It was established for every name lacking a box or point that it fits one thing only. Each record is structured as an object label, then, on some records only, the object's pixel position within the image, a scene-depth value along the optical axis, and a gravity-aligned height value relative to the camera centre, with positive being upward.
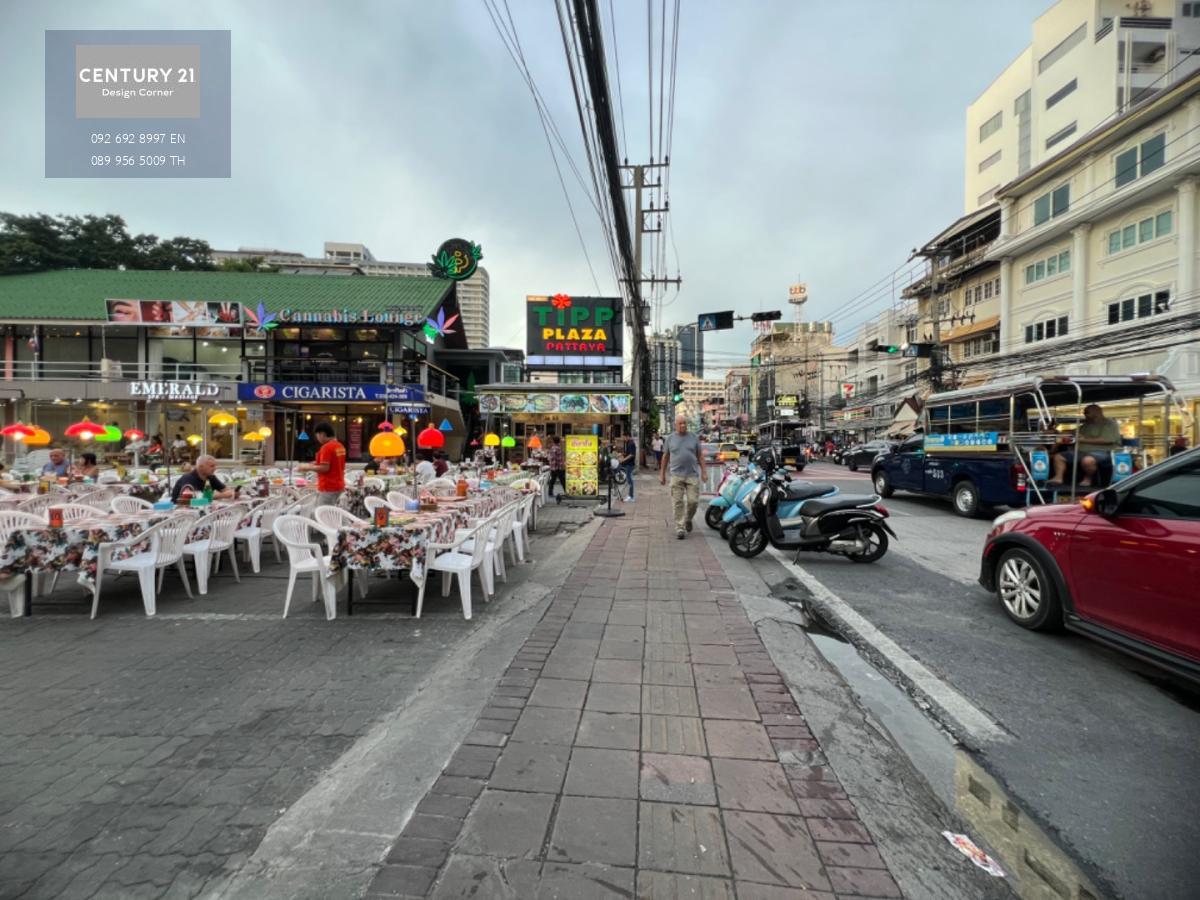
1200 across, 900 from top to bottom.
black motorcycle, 6.81 -1.07
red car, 3.21 -0.83
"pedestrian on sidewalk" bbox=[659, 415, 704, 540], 8.23 -0.48
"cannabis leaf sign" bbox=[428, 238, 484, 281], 27.66 +9.08
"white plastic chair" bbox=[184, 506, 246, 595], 5.50 -1.07
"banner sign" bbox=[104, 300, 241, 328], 23.45 +5.37
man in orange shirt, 6.34 -0.35
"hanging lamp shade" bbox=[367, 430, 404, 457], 5.51 -0.07
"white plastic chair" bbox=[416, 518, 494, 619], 4.73 -1.09
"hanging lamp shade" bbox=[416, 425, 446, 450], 8.74 +0.00
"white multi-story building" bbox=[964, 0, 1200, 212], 28.27 +20.87
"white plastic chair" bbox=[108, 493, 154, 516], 6.86 -0.86
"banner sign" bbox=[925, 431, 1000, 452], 10.16 +0.01
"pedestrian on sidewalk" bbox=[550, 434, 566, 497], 14.15 -0.69
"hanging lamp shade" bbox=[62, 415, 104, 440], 8.32 +0.11
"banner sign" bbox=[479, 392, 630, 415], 20.05 +1.34
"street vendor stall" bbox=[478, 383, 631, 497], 13.79 +1.00
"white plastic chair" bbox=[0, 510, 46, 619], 4.71 -1.33
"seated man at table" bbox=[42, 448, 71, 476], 9.74 -0.49
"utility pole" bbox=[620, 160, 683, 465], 15.66 +6.98
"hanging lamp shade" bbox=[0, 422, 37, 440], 8.98 +0.09
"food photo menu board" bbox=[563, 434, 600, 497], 13.63 -0.64
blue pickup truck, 9.73 -0.67
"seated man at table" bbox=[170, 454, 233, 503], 6.37 -0.51
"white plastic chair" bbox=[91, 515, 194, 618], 4.79 -1.08
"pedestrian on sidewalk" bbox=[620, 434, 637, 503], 14.26 -0.57
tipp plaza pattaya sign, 27.05 +5.34
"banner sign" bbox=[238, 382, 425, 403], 23.56 +2.02
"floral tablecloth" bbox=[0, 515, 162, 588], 4.62 -0.95
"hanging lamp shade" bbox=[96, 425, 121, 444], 9.48 +0.06
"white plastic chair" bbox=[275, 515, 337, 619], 4.62 -1.04
